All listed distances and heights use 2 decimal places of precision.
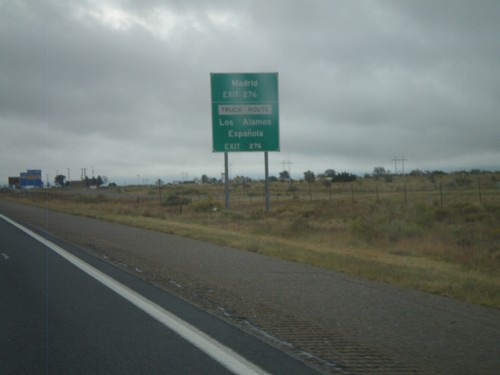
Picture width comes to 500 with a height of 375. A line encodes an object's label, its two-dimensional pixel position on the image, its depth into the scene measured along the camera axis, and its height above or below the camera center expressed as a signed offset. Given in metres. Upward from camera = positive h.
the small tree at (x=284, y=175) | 197.73 +2.96
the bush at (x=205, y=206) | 45.95 -1.79
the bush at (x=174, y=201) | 61.11 -1.78
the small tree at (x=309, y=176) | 157.38 +2.08
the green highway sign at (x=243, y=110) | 27.36 +3.69
